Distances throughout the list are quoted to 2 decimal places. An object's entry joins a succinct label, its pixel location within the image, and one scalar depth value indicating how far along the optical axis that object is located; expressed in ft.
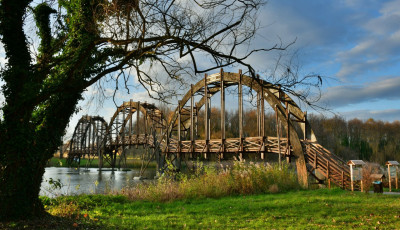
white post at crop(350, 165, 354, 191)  44.77
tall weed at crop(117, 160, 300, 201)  36.40
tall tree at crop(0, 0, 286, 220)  23.62
